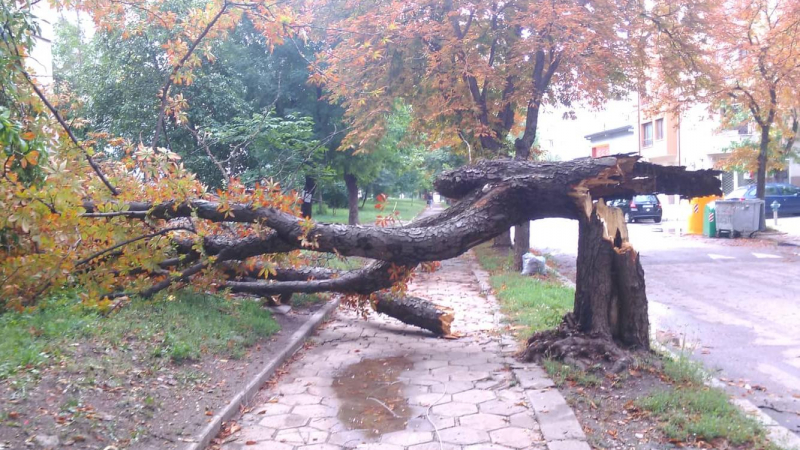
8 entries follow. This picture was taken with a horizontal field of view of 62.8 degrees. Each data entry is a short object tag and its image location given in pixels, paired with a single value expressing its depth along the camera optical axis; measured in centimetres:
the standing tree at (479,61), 1191
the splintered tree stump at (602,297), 630
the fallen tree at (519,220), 637
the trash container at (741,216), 1941
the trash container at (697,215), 2206
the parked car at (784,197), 2866
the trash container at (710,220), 2073
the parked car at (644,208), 2964
